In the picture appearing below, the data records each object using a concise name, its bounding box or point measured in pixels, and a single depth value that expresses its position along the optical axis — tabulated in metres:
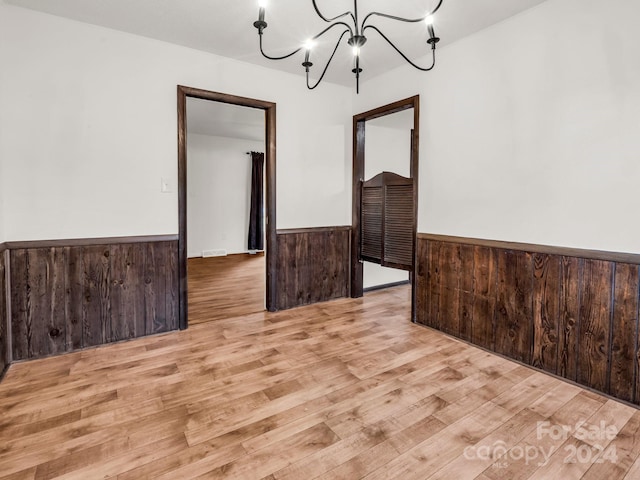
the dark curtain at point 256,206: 7.67
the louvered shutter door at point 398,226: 3.45
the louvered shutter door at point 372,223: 3.83
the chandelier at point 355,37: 1.63
